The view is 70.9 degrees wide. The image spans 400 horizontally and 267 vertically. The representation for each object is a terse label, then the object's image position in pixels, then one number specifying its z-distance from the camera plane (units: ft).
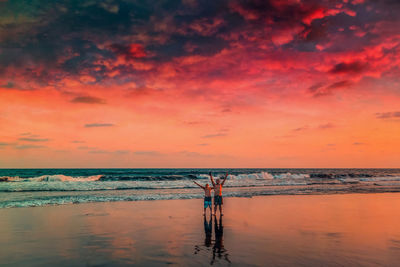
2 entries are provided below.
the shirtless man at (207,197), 49.36
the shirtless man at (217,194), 48.57
